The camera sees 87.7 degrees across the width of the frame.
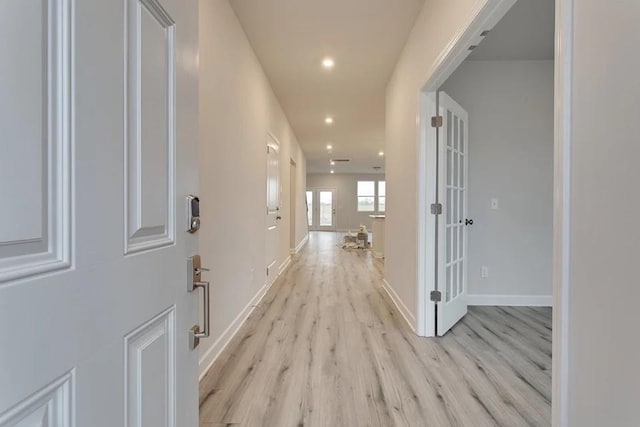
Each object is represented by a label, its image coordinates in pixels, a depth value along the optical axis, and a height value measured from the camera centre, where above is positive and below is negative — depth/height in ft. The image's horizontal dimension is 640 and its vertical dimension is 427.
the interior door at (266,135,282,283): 14.01 +0.24
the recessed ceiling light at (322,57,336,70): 11.78 +5.32
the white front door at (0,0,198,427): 1.36 -0.02
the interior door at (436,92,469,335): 8.79 -0.11
